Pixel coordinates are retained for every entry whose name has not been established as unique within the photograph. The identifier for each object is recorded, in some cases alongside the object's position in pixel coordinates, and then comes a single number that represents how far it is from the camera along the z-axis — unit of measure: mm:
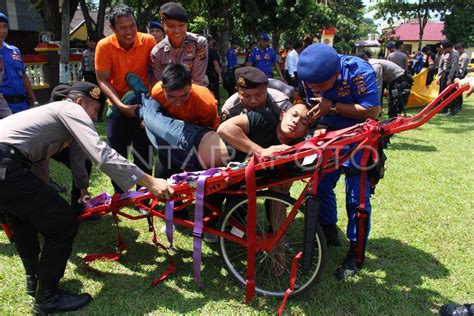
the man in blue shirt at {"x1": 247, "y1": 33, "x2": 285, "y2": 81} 10055
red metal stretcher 2434
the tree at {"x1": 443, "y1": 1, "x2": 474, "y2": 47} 25031
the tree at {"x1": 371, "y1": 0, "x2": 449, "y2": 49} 25844
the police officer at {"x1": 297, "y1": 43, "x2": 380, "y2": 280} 2650
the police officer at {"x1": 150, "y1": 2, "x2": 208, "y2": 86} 3387
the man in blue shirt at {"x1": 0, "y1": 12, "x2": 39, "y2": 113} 4125
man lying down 2779
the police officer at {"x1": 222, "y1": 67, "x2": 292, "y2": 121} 2852
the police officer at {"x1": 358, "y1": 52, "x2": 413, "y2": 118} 6574
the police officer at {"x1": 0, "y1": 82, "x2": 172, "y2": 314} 2322
